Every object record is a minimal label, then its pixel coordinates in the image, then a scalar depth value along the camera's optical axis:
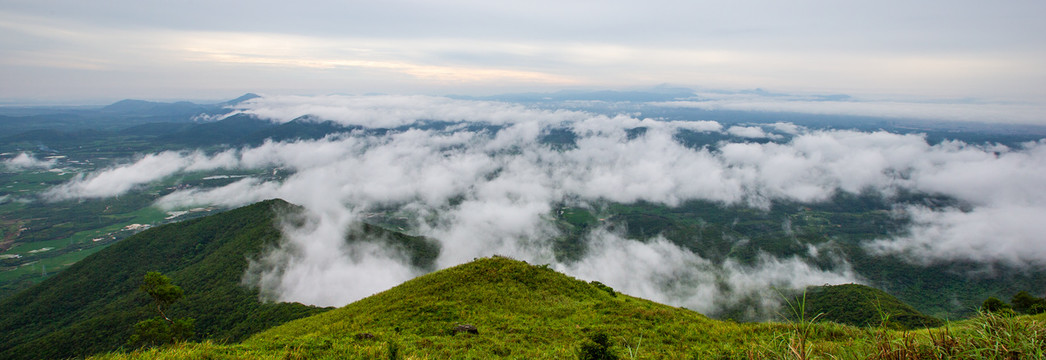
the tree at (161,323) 28.58
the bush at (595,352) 12.23
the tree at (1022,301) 39.66
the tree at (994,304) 35.66
